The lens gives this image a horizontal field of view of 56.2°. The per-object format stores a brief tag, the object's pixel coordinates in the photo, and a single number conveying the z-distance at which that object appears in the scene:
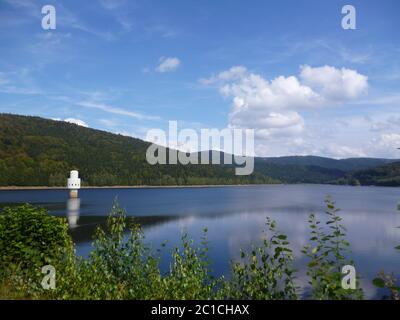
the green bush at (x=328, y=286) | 7.20
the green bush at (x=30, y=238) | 10.72
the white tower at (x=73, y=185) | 140.50
